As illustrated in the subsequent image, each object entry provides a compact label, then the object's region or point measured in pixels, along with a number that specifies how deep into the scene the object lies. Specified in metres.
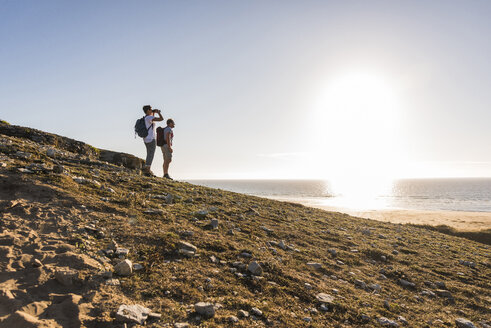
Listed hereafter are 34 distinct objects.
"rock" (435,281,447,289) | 6.96
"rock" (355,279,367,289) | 6.02
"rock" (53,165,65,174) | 7.92
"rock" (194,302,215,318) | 3.71
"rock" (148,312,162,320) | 3.41
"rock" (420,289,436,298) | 6.29
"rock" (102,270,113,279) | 4.00
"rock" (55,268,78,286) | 3.65
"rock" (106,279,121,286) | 3.89
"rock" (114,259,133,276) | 4.21
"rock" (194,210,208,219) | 8.29
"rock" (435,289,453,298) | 6.41
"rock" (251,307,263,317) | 4.00
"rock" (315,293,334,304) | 4.84
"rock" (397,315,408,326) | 4.70
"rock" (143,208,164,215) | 7.25
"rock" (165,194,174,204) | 9.14
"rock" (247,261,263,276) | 5.32
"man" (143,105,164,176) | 13.03
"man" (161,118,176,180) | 14.78
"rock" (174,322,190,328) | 3.32
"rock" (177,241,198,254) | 5.53
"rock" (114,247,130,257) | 4.74
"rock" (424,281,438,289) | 6.85
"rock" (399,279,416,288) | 6.66
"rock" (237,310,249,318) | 3.89
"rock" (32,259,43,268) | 3.79
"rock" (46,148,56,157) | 10.19
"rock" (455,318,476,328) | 4.98
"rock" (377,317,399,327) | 4.52
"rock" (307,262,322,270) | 6.52
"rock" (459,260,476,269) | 9.36
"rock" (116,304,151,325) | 3.23
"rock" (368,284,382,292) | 6.05
